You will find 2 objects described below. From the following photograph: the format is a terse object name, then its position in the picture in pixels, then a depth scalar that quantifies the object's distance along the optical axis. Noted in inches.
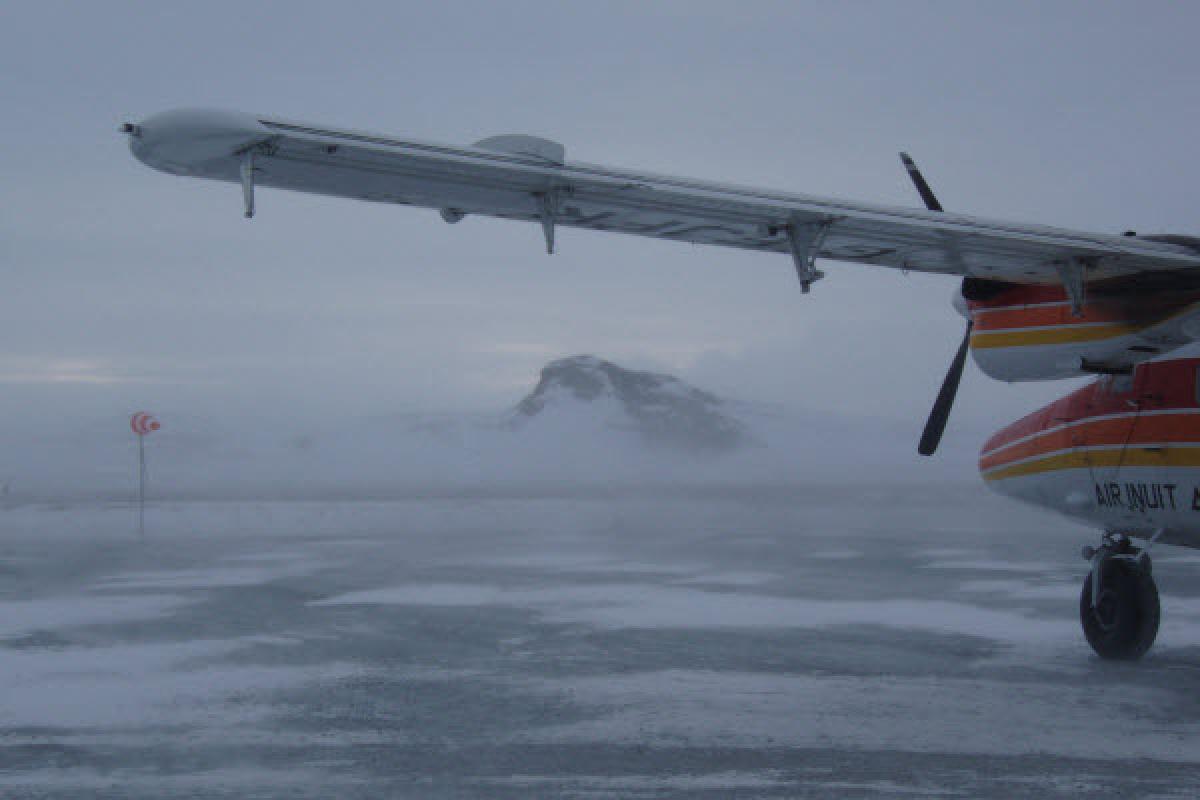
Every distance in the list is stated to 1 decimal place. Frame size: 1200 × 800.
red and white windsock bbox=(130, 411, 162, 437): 1201.4
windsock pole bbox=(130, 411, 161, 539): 1200.7
